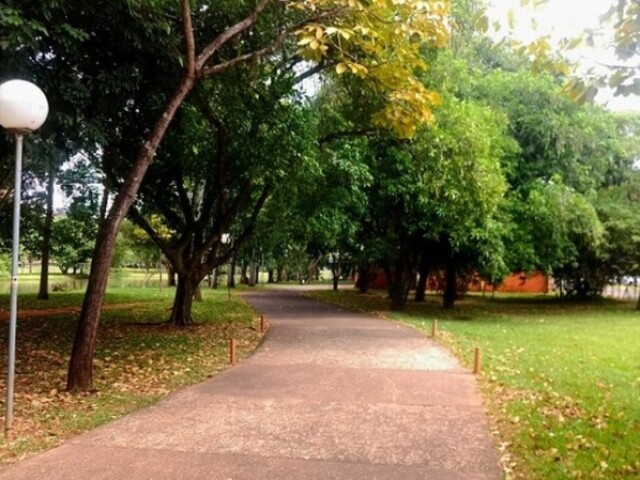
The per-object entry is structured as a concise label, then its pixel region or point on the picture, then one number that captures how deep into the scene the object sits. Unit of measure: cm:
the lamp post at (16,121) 575
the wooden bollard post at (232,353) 1023
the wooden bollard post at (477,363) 956
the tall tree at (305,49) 766
